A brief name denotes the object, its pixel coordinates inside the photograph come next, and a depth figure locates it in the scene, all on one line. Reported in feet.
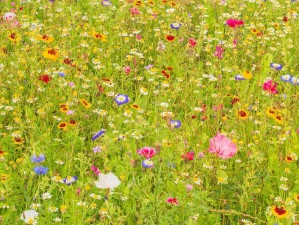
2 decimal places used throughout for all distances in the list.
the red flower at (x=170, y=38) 12.67
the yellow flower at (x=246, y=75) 10.99
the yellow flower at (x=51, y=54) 10.97
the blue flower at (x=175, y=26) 13.64
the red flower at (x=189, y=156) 8.05
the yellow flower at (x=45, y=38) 11.43
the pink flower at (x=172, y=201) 7.41
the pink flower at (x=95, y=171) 7.94
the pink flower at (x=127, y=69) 12.05
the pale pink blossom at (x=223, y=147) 8.22
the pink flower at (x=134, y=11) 14.33
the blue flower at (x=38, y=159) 8.02
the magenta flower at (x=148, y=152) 7.48
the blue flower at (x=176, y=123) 9.41
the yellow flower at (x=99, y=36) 12.62
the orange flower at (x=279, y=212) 6.80
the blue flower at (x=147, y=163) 7.72
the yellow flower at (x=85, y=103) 10.01
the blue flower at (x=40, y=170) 7.85
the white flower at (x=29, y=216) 6.99
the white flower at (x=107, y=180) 7.16
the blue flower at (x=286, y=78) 11.59
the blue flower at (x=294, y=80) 11.10
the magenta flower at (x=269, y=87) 10.07
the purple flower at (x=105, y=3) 15.15
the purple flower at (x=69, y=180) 7.99
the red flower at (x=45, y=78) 10.78
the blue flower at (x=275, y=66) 11.85
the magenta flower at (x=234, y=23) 12.23
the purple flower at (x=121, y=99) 10.42
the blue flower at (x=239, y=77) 11.43
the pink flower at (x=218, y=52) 11.96
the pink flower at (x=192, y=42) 12.21
